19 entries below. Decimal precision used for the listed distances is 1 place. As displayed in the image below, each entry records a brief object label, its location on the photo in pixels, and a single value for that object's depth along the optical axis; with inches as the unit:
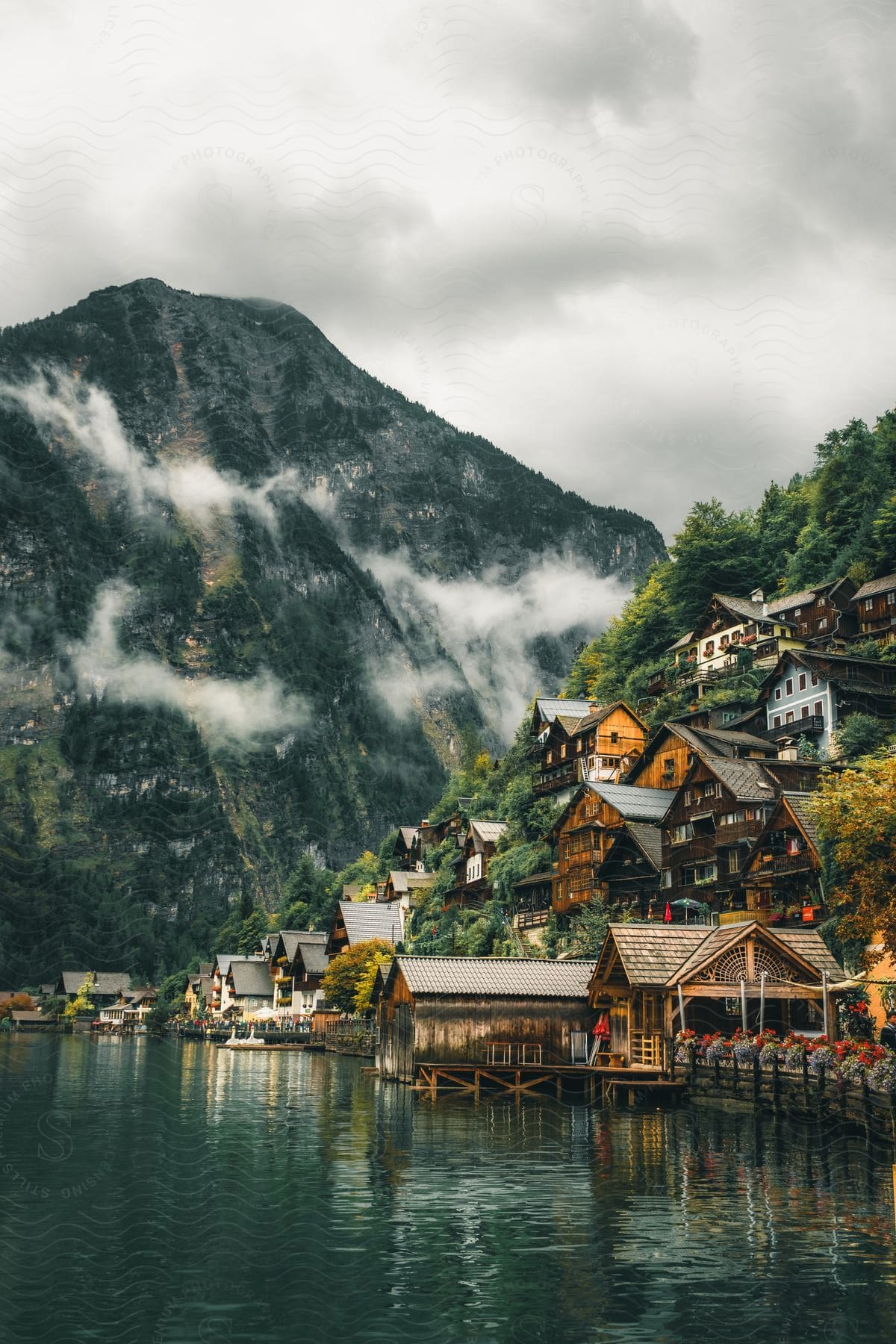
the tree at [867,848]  1732.3
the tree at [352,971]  4192.9
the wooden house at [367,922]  4714.6
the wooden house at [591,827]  3324.3
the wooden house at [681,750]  3284.9
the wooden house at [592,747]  4030.5
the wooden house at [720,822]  2829.7
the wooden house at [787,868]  2484.0
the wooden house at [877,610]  3705.7
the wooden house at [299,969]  5502.0
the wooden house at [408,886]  5241.1
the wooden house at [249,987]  6284.5
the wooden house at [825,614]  3841.0
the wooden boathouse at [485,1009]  2316.7
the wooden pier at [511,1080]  2247.8
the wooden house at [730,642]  3976.4
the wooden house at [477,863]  4392.2
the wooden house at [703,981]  2000.5
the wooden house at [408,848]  6186.0
